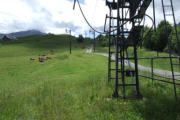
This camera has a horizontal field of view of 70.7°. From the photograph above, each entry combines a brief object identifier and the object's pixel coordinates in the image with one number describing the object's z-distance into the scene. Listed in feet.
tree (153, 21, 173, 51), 145.65
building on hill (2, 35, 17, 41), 396.78
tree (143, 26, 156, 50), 157.93
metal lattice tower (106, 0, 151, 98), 21.10
